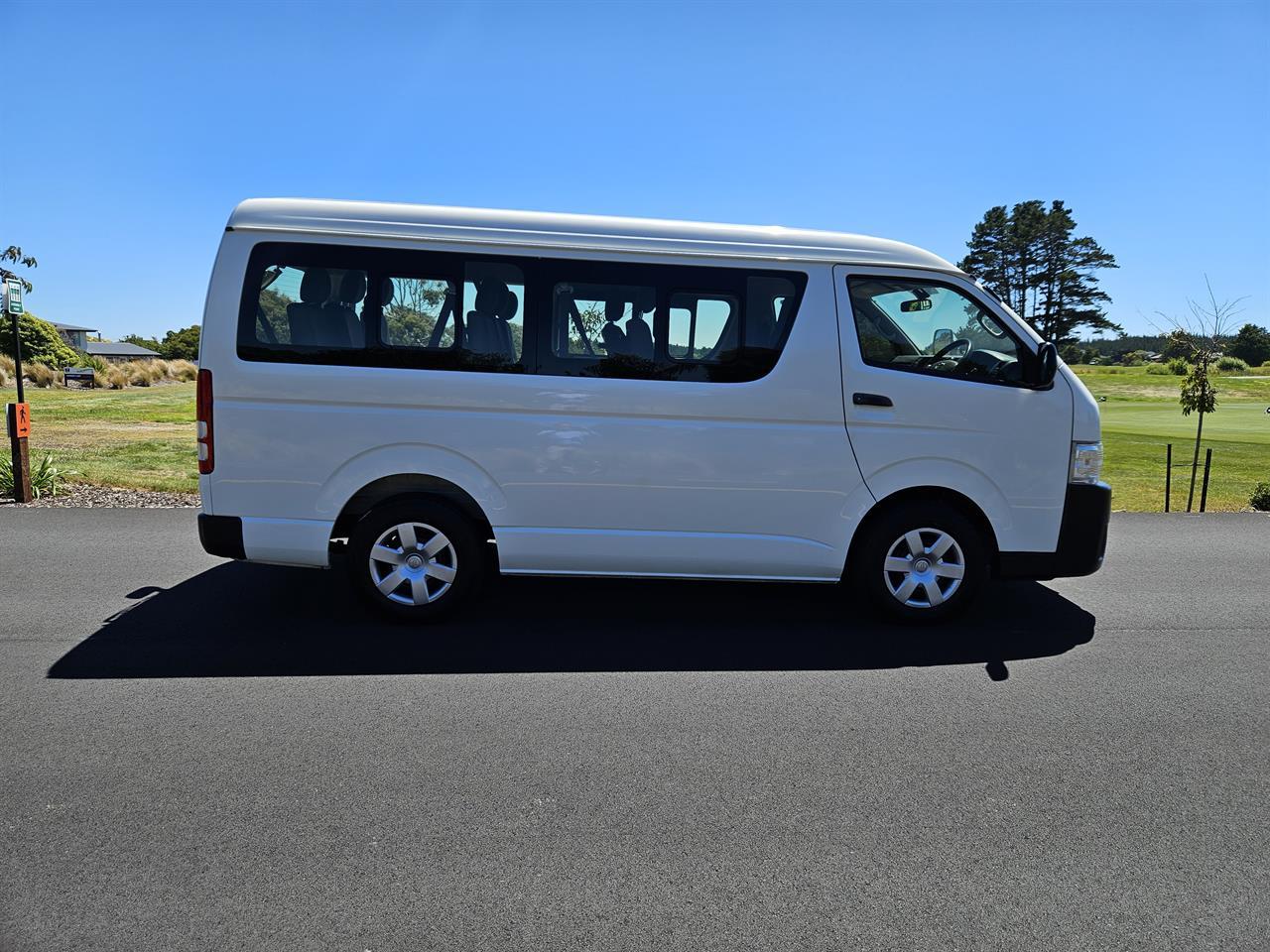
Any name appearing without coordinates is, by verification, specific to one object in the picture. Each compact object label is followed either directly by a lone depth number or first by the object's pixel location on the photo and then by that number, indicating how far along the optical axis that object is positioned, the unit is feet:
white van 17.03
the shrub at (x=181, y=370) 153.00
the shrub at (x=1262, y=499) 38.50
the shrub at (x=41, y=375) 117.91
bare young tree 57.77
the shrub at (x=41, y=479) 32.18
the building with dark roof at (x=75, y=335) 368.68
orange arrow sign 30.09
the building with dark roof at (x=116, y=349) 310.65
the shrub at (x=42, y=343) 165.92
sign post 29.60
